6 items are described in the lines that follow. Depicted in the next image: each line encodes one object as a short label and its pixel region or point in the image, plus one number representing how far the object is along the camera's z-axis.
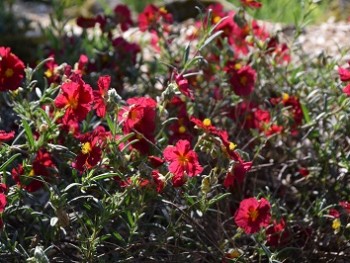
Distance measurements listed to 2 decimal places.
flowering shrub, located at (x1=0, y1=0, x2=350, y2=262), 0.85
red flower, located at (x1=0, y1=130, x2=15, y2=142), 0.85
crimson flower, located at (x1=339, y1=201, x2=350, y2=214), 0.88
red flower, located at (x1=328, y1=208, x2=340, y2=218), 0.90
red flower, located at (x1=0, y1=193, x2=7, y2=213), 0.82
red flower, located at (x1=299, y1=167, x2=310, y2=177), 0.97
